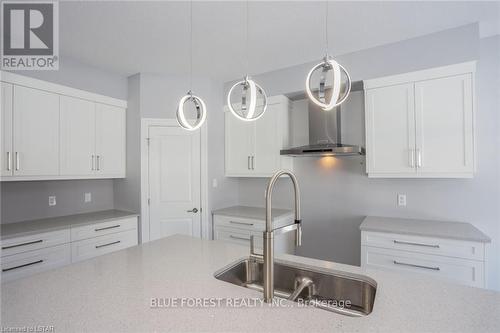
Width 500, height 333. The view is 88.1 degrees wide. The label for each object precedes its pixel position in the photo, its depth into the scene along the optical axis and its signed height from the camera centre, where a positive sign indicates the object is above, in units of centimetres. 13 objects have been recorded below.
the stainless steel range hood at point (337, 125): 276 +46
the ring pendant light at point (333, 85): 111 +37
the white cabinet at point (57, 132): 234 +39
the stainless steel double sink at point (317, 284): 121 -60
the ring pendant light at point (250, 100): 140 +38
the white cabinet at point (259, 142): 310 +32
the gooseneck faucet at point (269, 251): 98 -33
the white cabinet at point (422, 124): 214 +38
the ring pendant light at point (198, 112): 159 +35
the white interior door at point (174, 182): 318 -17
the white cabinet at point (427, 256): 194 -73
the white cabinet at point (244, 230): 293 -74
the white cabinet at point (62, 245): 216 -74
